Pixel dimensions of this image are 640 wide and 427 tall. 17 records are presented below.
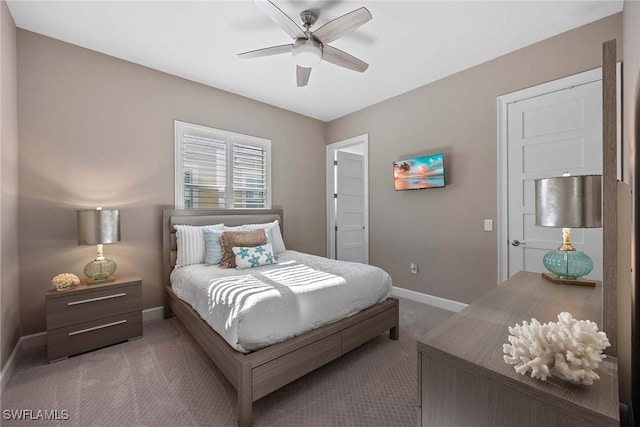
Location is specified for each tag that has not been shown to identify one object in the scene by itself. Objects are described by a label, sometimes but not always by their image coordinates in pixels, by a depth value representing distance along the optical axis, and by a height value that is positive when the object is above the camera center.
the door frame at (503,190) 2.92 +0.23
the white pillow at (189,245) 3.04 -0.37
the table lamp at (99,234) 2.45 -0.19
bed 1.63 -0.98
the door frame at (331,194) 4.87 +0.32
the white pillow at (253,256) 2.83 -0.47
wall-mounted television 3.37 +0.51
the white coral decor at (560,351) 0.75 -0.40
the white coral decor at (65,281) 2.32 -0.58
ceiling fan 1.93 +1.39
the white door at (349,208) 4.92 +0.07
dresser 0.73 -0.50
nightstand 2.24 -0.91
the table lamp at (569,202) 1.35 +0.05
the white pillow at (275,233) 3.55 -0.28
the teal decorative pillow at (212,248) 3.03 -0.40
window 3.41 +0.60
